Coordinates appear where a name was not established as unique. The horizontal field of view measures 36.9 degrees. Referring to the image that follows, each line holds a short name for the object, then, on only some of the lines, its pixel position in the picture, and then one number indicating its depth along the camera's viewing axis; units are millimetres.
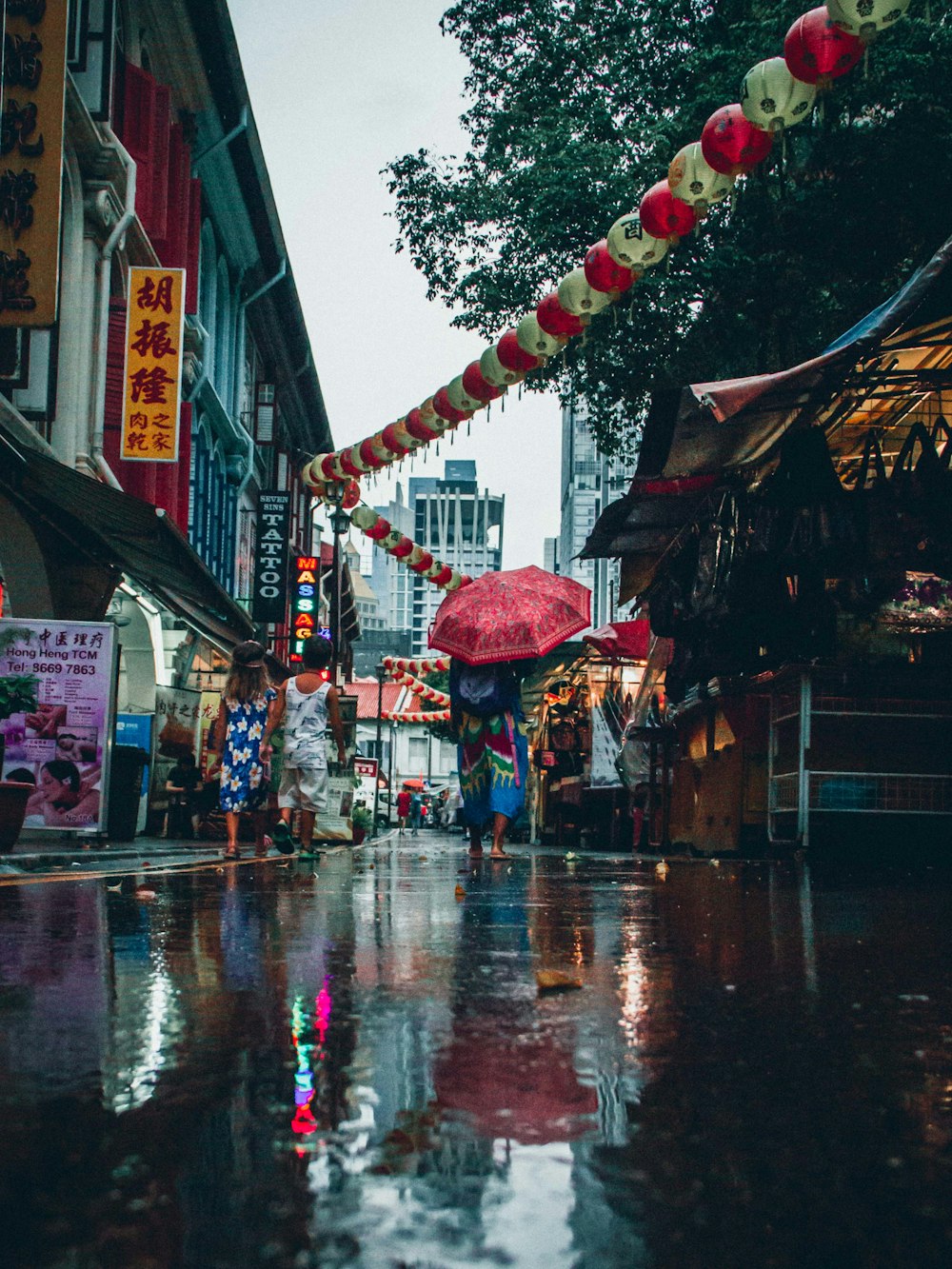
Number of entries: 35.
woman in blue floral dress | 11836
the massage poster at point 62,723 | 11242
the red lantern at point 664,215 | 11000
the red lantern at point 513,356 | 13953
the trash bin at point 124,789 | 15289
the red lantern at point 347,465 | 19484
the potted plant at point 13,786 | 9125
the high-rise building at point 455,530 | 183625
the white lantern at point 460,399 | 15188
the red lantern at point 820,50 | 9419
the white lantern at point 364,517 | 22156
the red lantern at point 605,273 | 11875
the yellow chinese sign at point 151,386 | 16953
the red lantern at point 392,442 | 17469
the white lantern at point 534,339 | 13344
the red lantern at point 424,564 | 22866
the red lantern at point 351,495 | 21562
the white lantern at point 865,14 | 8938
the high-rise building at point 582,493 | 92438
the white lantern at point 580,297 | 12281
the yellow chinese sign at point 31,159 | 11258
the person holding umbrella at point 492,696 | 11930
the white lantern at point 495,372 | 14328
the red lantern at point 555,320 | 12891
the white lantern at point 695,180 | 10719
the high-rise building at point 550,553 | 142638
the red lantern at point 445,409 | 15633
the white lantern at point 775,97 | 9898
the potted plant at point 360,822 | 24234
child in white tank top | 11359
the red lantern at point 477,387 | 14781
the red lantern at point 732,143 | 10398
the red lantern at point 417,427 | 16547
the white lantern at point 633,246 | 11438
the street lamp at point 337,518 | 20969
